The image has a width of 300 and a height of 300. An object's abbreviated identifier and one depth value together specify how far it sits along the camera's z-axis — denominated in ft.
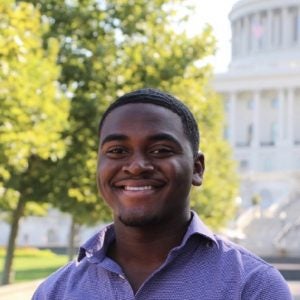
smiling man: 8.50
